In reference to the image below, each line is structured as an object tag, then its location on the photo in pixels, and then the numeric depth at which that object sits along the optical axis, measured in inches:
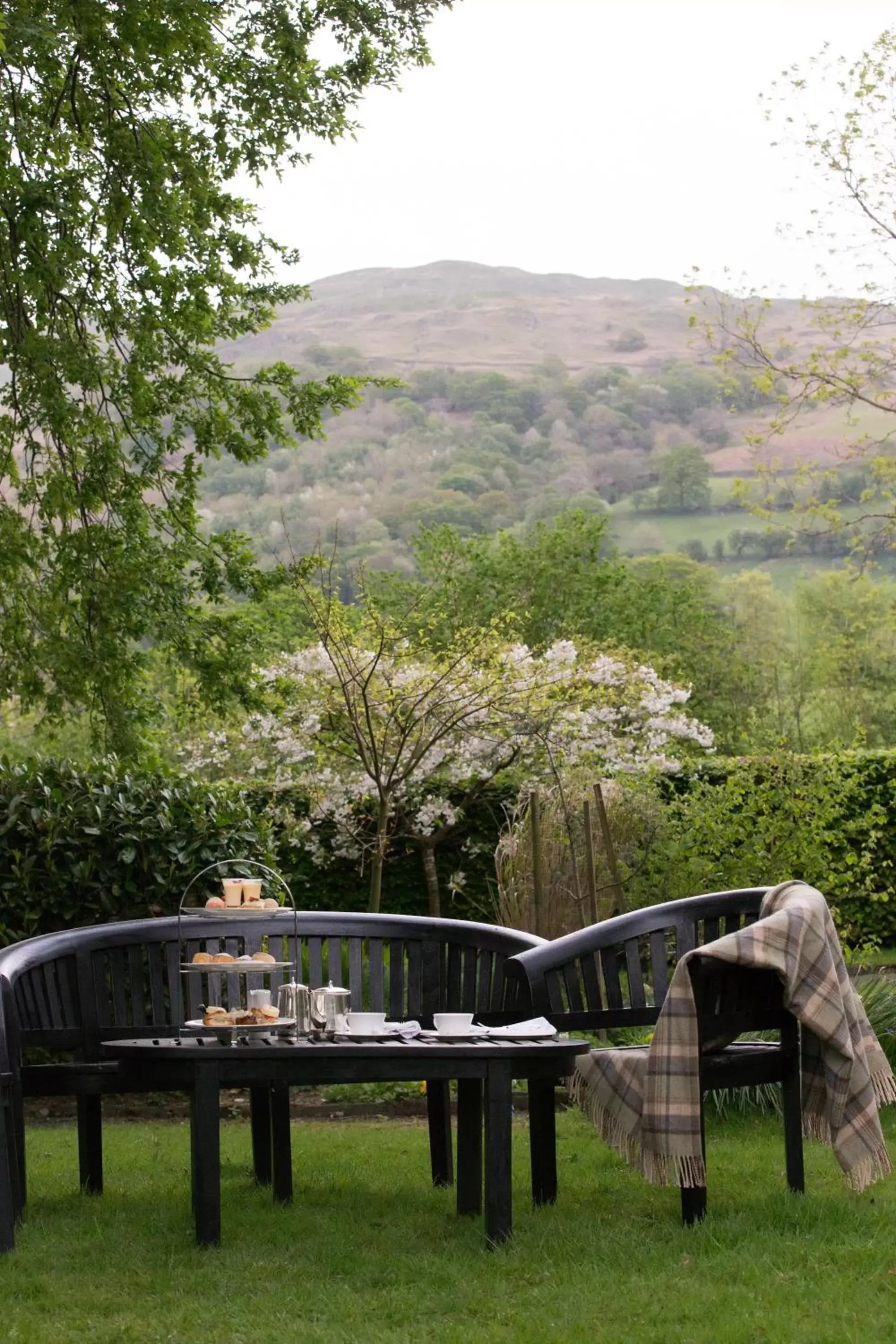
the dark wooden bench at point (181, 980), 189.3
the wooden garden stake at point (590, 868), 329.4
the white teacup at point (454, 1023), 175.3
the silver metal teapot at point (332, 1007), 176.1
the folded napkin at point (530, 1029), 172.4
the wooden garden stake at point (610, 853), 350.6
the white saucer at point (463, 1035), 172.4
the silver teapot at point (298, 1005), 177.2
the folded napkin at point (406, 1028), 177.5
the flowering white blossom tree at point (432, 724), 483.2
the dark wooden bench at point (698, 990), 169.5
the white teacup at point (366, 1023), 175.6
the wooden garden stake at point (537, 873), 352.8
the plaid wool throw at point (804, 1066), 161.8
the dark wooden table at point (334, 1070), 159.8
